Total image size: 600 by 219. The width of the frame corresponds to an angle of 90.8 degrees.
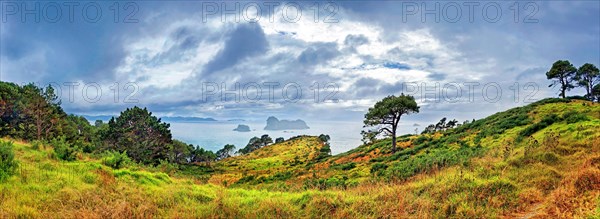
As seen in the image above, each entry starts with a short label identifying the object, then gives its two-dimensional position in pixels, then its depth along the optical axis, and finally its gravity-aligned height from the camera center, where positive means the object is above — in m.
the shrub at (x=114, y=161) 12.82 -2.45
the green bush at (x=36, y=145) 15.76 -2.12
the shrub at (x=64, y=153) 13.67 -2.23
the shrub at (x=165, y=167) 22.01 -5.03
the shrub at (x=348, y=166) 32.22 -6.74
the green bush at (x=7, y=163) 8.63 -1.75
